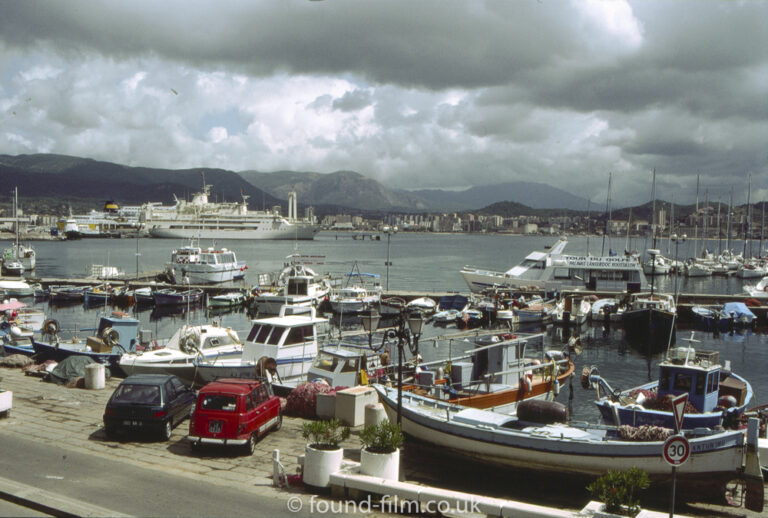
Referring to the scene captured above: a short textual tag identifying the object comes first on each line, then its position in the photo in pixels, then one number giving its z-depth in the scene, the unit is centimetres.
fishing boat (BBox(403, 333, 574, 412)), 1717
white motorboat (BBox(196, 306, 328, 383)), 1941
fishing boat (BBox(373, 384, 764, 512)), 1138
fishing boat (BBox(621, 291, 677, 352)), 4066
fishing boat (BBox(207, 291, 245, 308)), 5455
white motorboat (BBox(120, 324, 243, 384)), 2009
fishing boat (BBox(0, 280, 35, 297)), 5592
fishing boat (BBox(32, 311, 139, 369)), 2206
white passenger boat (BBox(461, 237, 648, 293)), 5831
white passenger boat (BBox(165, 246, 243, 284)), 6825
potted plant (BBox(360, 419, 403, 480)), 960
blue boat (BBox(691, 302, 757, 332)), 4634
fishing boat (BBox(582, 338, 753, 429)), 1466
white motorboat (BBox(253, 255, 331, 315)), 4834
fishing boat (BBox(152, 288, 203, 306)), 5406
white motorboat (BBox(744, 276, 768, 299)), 6047
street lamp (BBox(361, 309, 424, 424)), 1180
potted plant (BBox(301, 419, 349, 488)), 977
